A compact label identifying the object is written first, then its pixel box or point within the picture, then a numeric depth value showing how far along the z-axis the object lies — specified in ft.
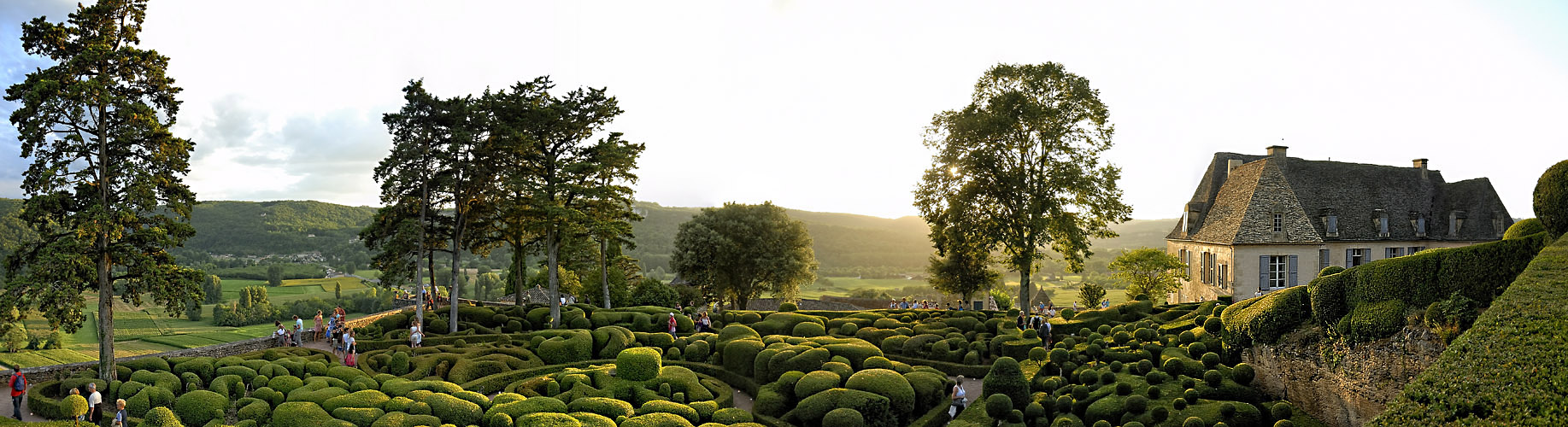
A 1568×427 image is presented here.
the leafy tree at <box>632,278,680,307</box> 151.64
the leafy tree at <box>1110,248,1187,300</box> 148.46
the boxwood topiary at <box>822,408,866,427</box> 63.52
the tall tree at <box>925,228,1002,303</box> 174.09
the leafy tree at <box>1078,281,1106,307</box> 157.48
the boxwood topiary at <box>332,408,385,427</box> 63.93
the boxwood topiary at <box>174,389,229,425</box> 70.54
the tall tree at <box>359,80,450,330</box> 118.01
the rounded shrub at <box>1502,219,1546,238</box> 52.49
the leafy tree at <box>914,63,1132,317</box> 116.37
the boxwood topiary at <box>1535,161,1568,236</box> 45.60
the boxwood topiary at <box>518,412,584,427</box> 60.92
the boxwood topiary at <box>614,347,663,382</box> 79.56
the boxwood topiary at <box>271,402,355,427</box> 63.67
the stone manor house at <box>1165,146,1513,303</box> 134.92
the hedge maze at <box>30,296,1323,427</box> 64.39
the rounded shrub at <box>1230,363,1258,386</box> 65.10
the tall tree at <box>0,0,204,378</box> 77.05
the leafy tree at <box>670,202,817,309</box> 176.86
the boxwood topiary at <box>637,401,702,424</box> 66.85
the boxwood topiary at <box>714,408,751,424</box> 67.10
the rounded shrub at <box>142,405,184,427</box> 65.82
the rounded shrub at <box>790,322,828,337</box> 108.58
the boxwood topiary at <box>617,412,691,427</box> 62.39
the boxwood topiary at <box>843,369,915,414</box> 70.69
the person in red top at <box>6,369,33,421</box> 71.63
